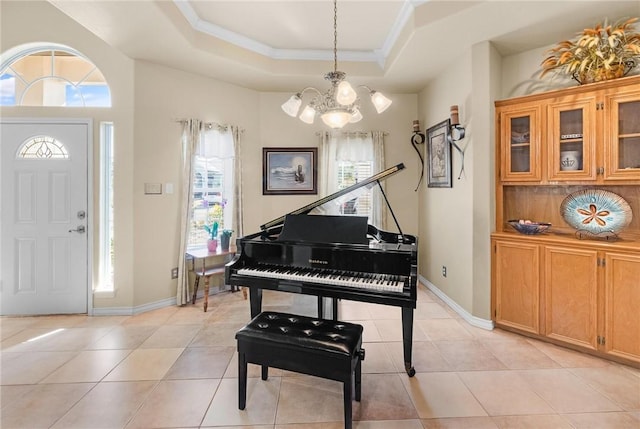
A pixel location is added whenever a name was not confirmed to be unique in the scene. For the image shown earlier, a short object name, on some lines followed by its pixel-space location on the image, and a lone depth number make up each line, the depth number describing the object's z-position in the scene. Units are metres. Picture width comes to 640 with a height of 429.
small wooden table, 3.69
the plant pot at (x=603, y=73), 2.52
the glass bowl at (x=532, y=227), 2.89
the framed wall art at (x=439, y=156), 3.65
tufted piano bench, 1.72
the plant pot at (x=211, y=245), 3.95
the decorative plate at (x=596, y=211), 2.53
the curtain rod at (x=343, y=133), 4.54
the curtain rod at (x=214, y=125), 4.03
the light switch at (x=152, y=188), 3.59
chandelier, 2.17
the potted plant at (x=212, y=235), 3.96
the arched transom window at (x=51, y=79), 3.41
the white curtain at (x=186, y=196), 3.81
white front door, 3.37
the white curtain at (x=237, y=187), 4.30
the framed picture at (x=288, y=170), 4.58
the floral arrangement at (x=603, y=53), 2.47
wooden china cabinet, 2.44
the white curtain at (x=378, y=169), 4.53
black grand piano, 2.14
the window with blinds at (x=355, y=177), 4.62
